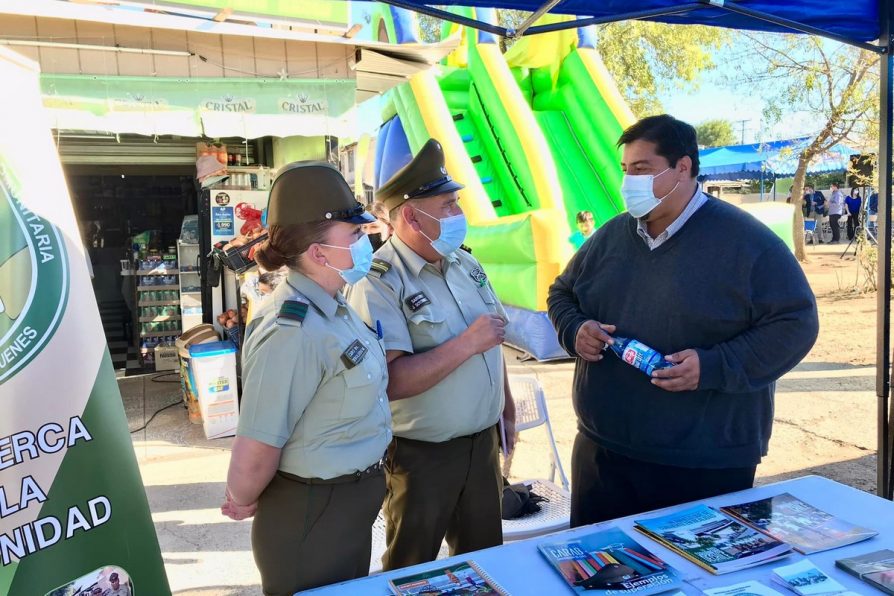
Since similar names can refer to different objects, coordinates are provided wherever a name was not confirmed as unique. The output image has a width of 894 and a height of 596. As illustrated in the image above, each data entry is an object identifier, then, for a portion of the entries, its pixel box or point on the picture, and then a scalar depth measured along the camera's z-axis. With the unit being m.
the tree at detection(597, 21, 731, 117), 16.47
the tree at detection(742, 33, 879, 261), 10.12
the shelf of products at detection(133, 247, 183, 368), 6.93
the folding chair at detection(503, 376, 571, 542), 2.56
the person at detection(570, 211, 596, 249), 7.11
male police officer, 1.98
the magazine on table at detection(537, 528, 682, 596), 1.38
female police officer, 1.54
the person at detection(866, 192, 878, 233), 11.41
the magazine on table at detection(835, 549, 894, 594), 1.34
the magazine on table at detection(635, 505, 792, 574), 1.46
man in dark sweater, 1.79
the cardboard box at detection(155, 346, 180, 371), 6.98
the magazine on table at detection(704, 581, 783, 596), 1.34
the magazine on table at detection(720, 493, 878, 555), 1.55
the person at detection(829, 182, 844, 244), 17.12
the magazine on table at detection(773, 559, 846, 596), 1.34
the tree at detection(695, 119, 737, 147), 49.88
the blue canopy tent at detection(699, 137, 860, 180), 12.62
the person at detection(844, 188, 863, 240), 15.96
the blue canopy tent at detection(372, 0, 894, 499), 2.54
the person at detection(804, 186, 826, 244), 18.62
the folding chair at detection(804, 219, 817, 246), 17.12
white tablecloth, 1.41
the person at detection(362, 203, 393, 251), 5.27
